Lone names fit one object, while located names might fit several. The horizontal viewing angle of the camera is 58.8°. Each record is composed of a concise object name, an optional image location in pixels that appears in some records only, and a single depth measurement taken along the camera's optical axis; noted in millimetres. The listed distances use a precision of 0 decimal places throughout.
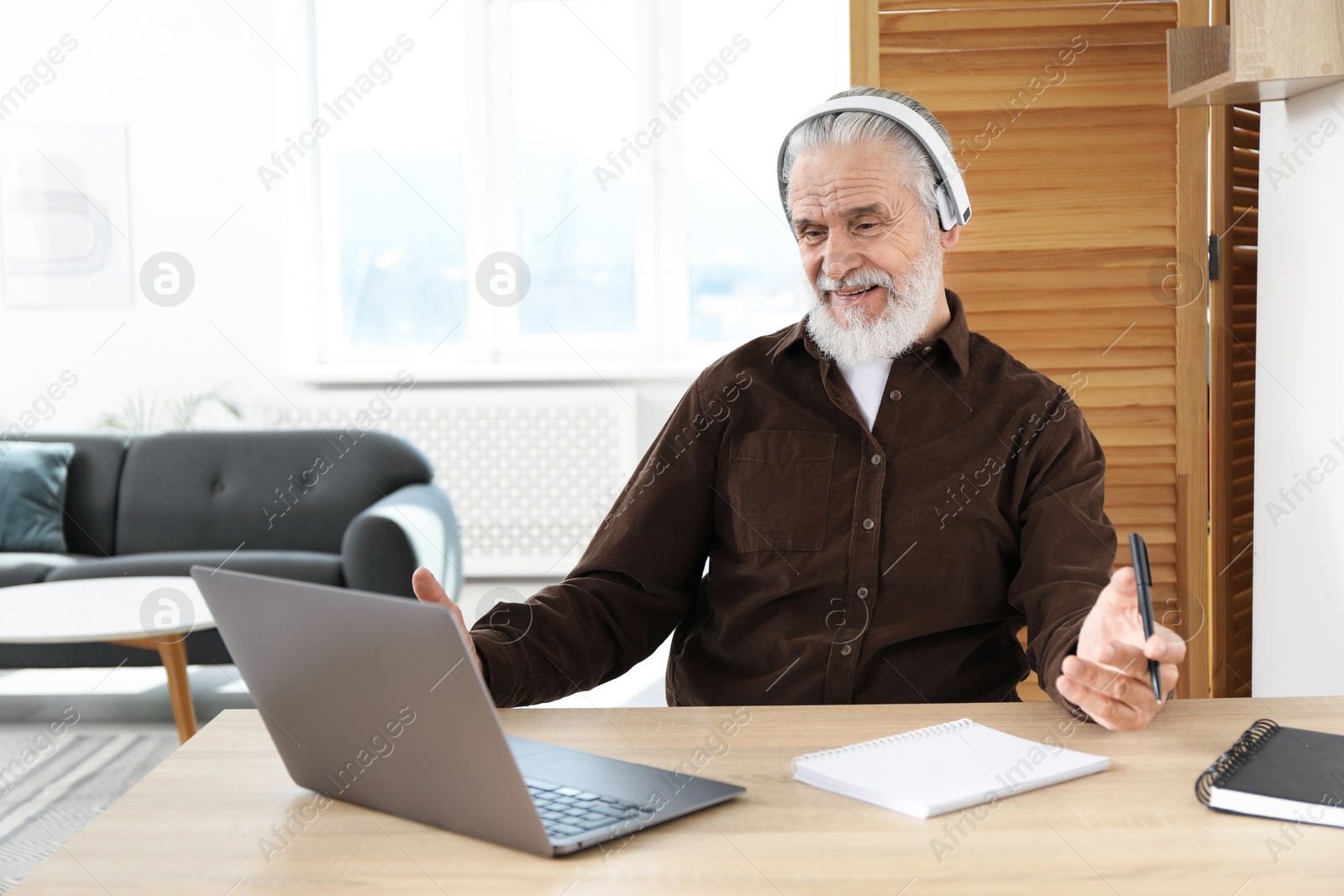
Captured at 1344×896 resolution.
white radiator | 4723
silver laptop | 784
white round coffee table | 2721
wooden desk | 780
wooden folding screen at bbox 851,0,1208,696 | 2115
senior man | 1437
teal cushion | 3668
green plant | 4867
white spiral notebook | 909
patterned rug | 2371
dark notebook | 869
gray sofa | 3590
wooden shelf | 1509
